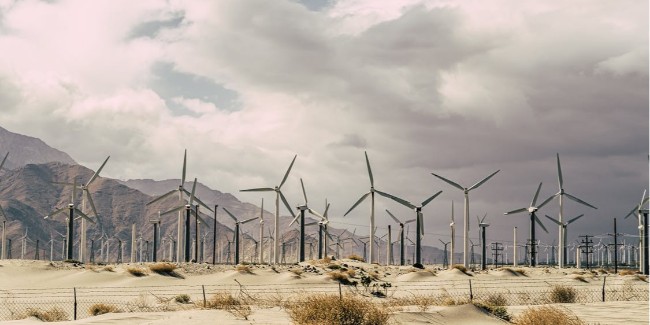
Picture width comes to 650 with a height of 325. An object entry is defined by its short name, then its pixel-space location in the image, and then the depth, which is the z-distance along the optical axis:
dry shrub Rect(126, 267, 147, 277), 79.59
